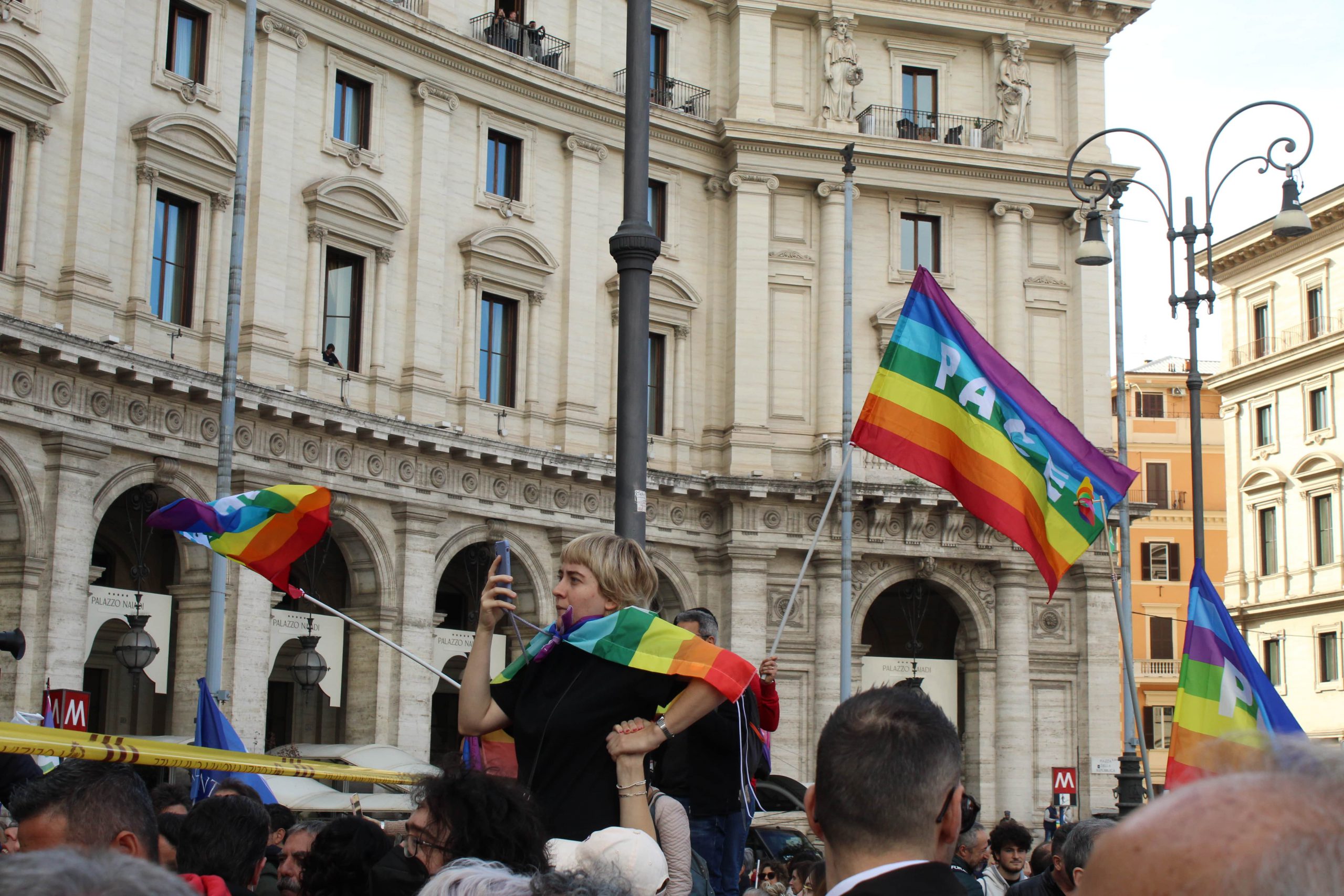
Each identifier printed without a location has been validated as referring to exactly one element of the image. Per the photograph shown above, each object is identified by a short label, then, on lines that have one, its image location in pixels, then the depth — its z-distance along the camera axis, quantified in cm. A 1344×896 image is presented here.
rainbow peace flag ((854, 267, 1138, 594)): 1227
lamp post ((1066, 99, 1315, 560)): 2180
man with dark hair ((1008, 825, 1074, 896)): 718
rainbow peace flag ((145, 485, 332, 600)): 1483
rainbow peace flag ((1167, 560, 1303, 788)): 1163
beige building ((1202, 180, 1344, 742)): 4881
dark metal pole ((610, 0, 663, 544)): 932
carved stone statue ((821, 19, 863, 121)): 3625
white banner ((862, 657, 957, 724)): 3509
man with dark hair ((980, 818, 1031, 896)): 1011
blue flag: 1416
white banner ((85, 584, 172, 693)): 2411
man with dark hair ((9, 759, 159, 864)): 412
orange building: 5456
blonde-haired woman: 499
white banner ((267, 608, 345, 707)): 2695
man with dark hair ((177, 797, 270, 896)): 529
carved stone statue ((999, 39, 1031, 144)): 3753
